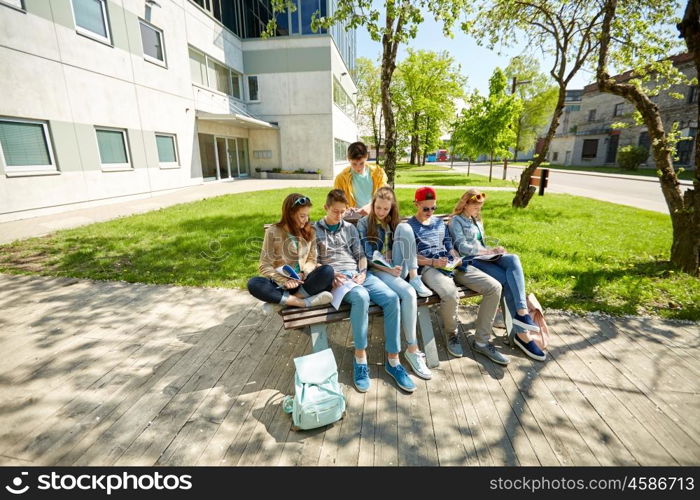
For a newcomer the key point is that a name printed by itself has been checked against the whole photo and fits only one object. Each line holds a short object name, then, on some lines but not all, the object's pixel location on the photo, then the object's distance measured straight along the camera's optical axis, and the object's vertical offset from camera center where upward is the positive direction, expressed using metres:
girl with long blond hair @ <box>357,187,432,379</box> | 3.05 -0.91
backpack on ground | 2.34 -1.62
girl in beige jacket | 2.97 -0.92
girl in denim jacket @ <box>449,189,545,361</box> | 3.31 -0.98
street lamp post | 19.22 +4.68
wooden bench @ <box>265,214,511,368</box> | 2.83 -1.28
